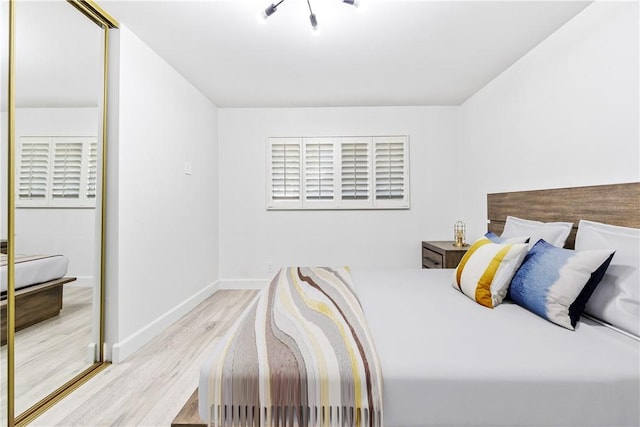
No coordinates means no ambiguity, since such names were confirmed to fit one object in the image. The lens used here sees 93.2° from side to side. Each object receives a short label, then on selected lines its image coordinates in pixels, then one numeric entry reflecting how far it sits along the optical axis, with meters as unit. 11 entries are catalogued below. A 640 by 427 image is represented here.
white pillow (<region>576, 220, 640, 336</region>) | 1.36
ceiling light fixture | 1.76
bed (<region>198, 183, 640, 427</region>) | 1.00
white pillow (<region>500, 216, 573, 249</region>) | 1.96
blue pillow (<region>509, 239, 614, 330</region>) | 1.43
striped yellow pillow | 1.70
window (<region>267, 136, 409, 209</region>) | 4.11
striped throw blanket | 1.02
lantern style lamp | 3.55
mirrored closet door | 1.62
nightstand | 3.24
